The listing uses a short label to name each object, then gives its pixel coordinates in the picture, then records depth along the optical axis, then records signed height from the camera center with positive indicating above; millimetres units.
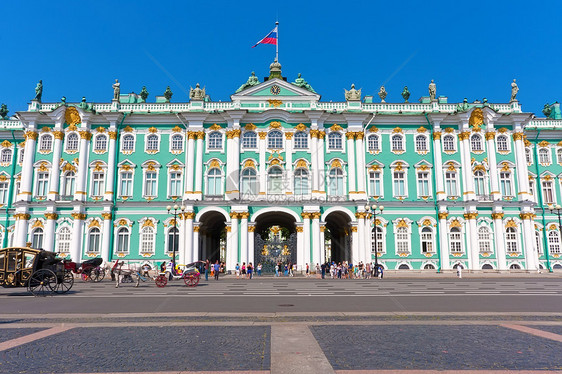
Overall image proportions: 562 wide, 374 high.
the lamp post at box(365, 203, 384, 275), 39656 +3351
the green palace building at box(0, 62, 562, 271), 40469 +7122
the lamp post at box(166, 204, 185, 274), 33797 +3590
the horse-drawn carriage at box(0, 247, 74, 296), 19453 -988
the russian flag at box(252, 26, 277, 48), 41906 +21876
